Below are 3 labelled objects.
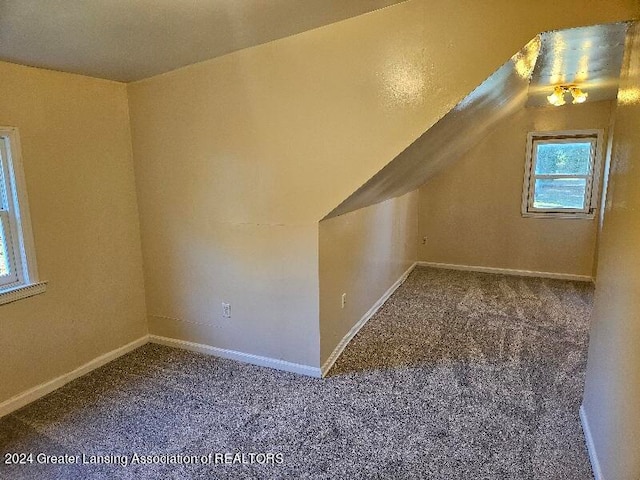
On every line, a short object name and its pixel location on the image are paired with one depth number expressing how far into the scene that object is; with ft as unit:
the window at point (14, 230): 7.72
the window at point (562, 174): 16.11
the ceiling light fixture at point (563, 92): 12.48
